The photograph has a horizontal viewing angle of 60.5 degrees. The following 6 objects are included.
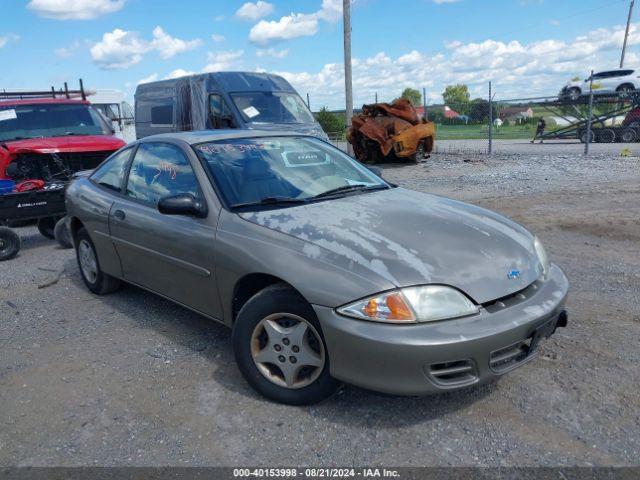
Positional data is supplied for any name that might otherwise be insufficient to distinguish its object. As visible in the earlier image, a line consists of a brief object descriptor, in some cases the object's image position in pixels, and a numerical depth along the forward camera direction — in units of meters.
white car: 25.09
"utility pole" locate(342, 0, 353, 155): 16.03
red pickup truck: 6.91
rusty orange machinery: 14.73
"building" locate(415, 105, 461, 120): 27.31
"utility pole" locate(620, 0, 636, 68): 39.31
